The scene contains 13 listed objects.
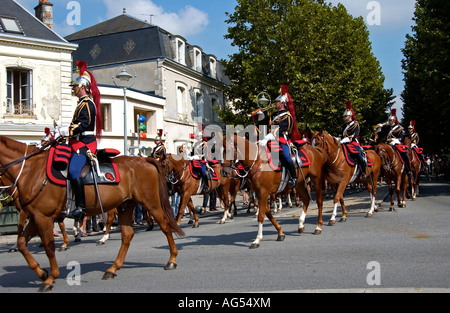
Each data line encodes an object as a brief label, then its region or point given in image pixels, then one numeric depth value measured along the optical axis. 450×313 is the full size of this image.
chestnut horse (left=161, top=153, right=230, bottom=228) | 14.25
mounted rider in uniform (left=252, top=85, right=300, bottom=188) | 10.07
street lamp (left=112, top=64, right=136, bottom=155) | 17.47
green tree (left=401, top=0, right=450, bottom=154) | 21.03
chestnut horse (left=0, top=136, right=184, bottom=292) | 6.66
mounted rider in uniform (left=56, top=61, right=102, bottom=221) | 7.01
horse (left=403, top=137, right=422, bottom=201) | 18.70
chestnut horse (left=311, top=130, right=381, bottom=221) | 12.05
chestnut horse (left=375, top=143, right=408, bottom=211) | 15.48
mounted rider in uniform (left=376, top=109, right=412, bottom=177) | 16.60
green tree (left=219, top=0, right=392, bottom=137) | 28.86
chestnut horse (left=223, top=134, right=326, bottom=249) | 9.72
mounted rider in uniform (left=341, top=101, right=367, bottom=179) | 13.09
